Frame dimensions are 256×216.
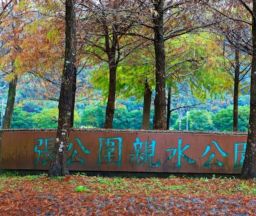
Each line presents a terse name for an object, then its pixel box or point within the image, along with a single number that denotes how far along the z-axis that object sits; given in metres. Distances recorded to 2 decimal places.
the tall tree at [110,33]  13.82
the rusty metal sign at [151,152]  13.69
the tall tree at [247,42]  10.80
